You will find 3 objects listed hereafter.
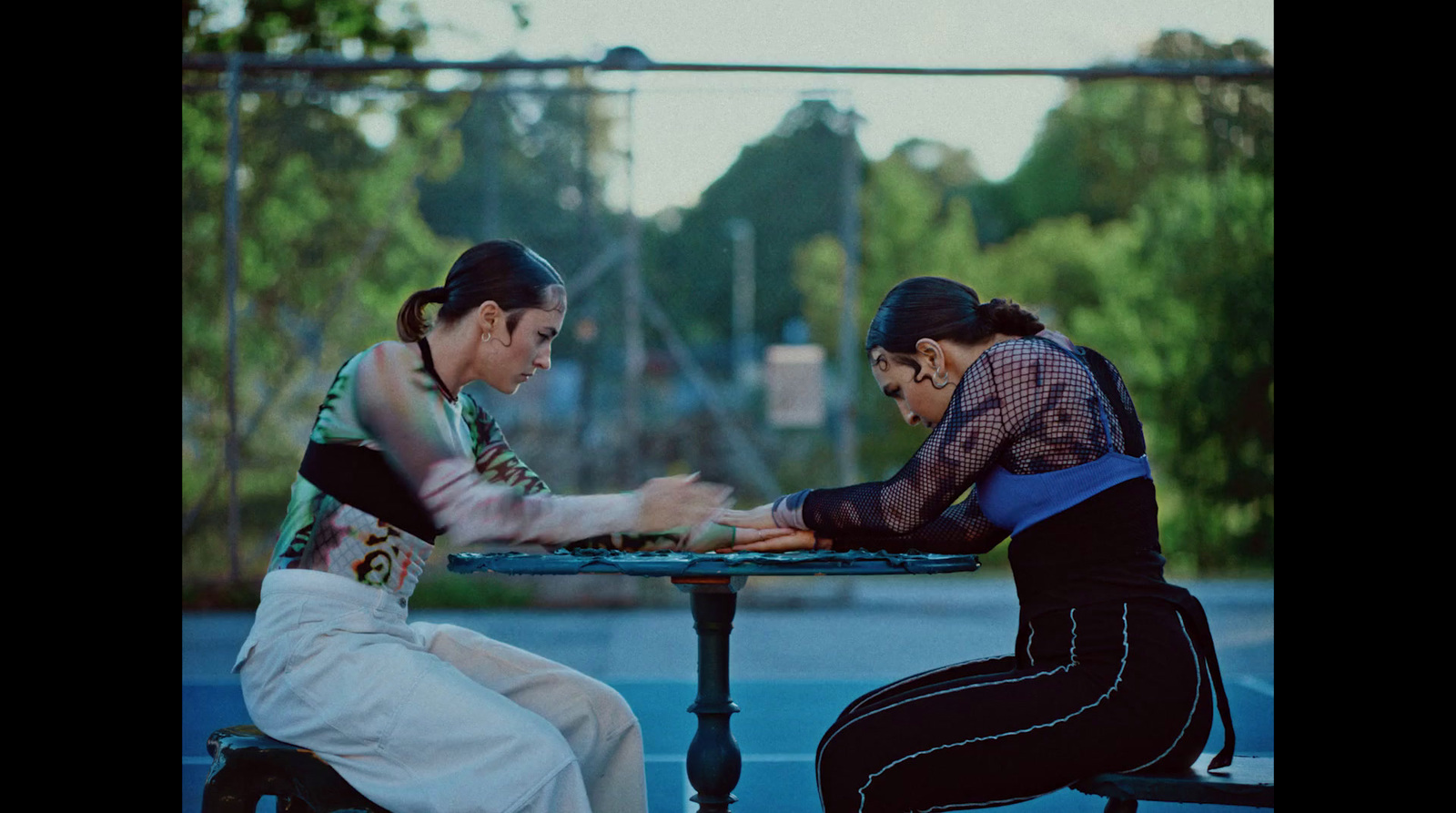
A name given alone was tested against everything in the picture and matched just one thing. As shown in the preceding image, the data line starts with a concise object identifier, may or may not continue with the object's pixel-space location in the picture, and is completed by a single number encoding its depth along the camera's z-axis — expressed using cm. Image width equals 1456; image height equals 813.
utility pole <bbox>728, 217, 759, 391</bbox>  1312
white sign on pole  1084
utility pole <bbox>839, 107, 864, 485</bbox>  970
